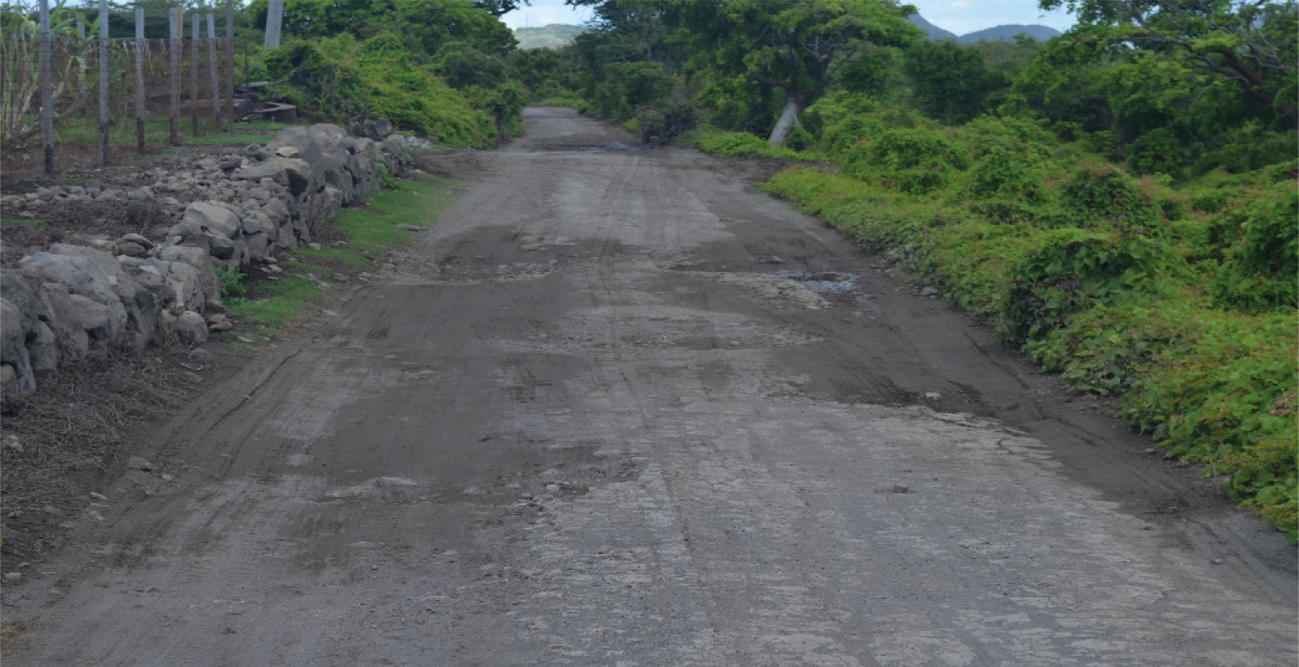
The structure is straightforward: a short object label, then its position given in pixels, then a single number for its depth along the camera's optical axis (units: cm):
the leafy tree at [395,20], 4962
